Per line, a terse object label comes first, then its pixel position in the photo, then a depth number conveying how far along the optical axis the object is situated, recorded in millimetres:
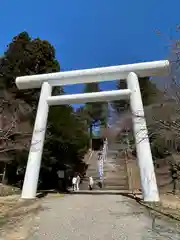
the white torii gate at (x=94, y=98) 6035
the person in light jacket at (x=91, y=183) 9983
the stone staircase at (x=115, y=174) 9999
